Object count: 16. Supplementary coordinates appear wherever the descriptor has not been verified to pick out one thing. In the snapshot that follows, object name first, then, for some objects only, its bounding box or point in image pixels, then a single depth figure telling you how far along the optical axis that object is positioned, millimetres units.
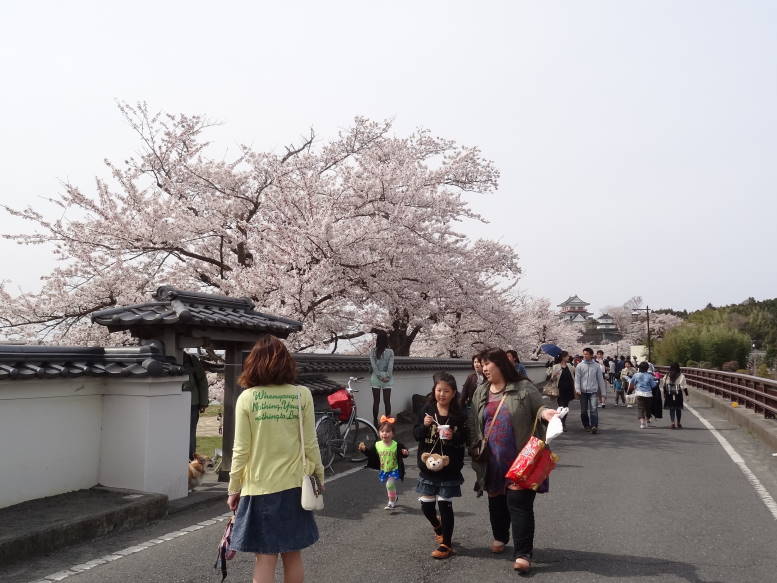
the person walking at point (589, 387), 14469
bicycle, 9344
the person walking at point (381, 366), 13148
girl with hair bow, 6922
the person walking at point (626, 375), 23794
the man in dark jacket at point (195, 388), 8703
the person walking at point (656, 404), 16172
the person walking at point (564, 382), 15172
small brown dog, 8023
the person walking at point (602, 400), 20255
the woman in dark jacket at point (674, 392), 15656
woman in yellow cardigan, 3764
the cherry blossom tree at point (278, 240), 16328
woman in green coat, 5082
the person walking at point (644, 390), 15734
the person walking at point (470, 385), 8711
